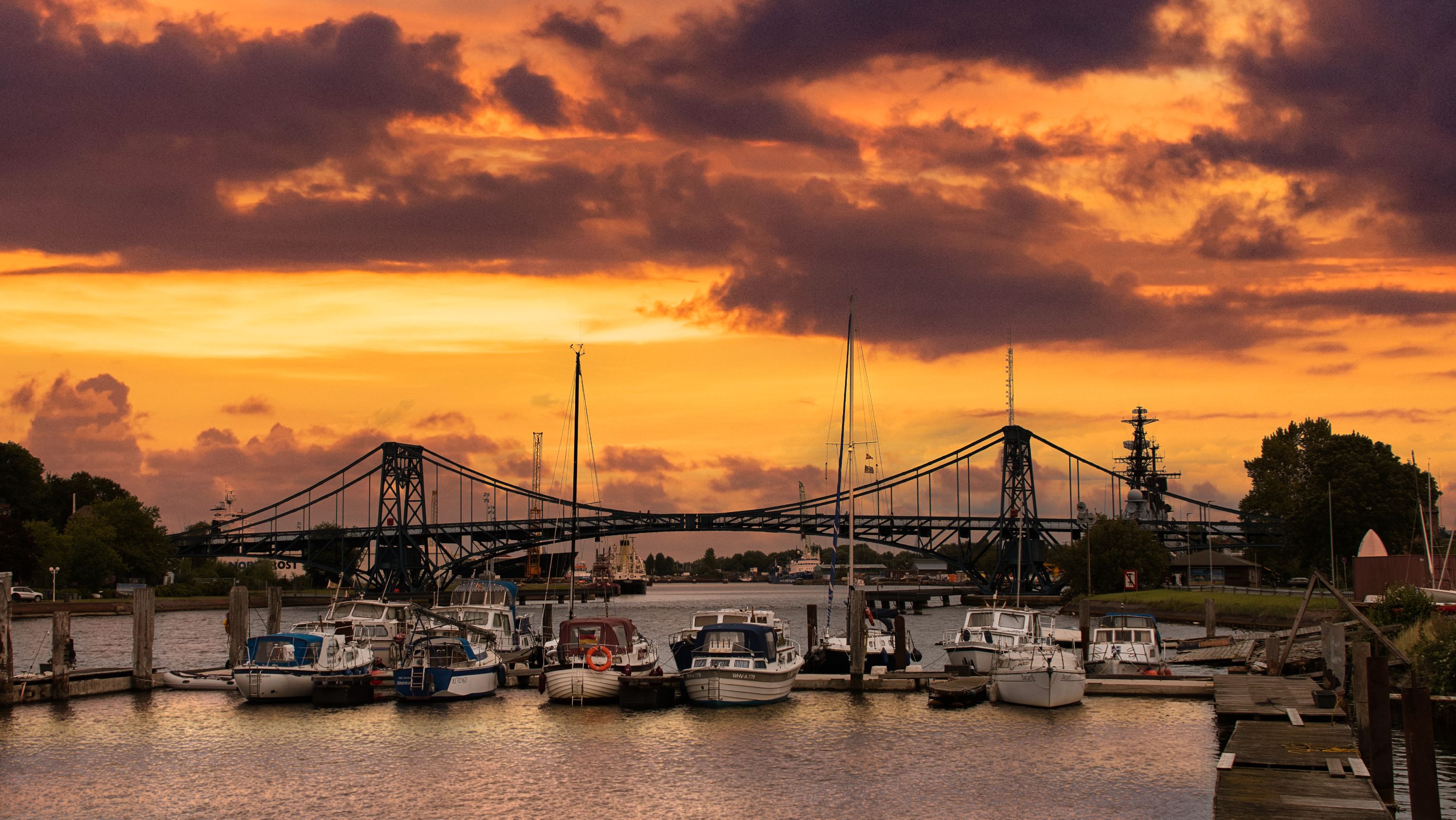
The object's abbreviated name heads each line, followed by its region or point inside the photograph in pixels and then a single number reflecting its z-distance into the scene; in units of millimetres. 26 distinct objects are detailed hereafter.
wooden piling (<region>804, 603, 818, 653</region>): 61469
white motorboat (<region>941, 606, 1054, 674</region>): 53344
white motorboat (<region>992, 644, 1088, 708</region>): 44062
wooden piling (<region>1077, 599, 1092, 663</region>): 56956
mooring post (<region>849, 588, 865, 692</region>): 48656
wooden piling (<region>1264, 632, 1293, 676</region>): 46812
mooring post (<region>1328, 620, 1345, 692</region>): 43125
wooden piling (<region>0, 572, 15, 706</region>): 45062
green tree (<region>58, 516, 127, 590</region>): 137375
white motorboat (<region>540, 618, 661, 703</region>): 46250
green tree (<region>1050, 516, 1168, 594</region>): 131125
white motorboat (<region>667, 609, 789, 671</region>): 51906
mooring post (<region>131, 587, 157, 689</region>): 50875
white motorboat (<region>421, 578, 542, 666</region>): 55750
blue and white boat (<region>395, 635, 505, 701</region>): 46969
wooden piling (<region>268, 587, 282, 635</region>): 57781
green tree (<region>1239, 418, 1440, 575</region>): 109438
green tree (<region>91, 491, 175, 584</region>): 152250
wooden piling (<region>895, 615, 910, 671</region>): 56062
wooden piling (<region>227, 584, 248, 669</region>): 54656
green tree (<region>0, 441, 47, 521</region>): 148125
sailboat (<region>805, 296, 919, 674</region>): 56594
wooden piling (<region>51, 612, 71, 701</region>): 47719
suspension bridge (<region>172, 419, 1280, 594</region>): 164125
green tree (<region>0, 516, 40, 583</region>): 118000
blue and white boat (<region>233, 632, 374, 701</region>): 47438
